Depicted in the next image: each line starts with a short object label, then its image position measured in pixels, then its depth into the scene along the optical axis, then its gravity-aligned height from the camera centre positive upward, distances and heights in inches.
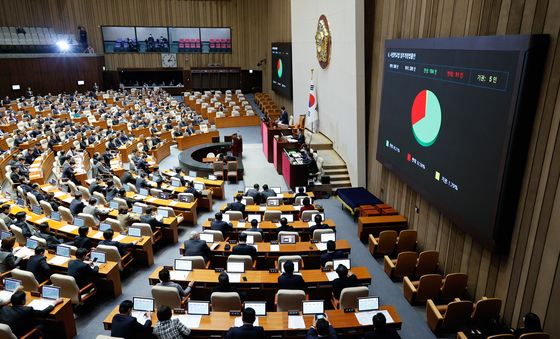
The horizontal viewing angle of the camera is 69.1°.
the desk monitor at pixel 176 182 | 492.1 -166.2
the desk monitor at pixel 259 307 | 233.3 -148.1
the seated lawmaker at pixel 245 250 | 309.3 -153.7
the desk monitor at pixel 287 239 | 334.6 -157.4
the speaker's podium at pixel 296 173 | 517.3 -163.7
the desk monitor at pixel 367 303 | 238.5 -148.0
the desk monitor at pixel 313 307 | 232.4 -146.6
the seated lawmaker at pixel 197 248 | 309.9 -153.3
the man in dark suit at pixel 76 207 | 399.2 -158.3
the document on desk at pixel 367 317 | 228.7 -152.1
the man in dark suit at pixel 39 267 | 284.0 -152.8
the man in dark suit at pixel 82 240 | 314.8 -150.1
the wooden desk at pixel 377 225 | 390.3 -171.2
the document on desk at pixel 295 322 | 224.4 -151.5
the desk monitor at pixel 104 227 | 355.3 -157.8
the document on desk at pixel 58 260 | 296.6 -157.3
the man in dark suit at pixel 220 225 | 354.9 -156.1
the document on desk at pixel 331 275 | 278.2 -155.9
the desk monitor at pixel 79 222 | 364.6 -157.5
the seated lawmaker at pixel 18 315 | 225.8 -147.9
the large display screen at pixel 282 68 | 900.5 -67.7
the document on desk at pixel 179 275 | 276.2 -155.8
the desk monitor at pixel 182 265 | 287.3 -152.9
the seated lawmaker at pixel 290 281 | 263.4 -150.0
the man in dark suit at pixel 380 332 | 197.5 -137.2
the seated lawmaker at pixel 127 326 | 210.8 -143.4
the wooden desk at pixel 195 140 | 745.9 -182.3
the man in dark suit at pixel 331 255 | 294.2 -150.5
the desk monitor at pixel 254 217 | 399.9 -169.2
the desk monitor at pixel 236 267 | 283.4 -152.5
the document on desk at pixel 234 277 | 274.1 -155.8
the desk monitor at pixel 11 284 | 255.8 -148.3
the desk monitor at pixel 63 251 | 306.7 -153.6
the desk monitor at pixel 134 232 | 349.6 -159.1
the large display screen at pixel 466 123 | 235.3 -55.6
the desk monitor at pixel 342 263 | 287.1 -151.1
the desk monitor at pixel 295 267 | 286.3 -155.0
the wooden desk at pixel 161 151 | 656.4 -181.2
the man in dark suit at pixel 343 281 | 263.3 -150.8
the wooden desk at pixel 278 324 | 222.5 -152.3
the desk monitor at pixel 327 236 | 337.7 -157.2
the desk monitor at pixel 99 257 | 301.1 -154.7
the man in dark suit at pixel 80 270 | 279.6 -153.2
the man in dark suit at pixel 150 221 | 371.2 -159.1
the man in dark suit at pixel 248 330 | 200.5 -138.0
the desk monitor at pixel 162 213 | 393.7 -161.6
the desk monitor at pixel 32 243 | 315.3 -152.5
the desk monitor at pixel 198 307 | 233.5 -147.7
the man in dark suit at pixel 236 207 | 407.4 -161.6
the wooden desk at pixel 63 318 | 244.4 -163.1
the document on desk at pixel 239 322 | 226.3 -151.9
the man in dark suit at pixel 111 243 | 316.4 -153.4
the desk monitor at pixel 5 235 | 313.9 -147.3
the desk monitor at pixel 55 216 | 375.6 -157.0
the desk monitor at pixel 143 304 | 234.8 -146.8
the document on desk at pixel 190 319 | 224.9 -151.3
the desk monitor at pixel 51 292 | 251.6 -149.9
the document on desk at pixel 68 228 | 357.2 -161.3
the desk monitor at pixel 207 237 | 336.2 -157.1
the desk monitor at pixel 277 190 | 473.5 -170.3
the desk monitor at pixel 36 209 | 397.4 -160.3
